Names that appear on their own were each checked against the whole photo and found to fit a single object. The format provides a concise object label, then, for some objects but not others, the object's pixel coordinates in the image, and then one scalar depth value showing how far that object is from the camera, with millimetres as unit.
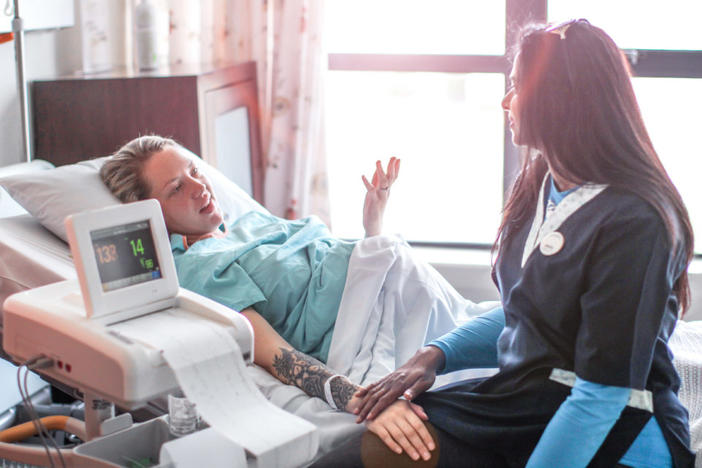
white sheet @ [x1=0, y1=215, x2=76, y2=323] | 1647
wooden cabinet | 2480
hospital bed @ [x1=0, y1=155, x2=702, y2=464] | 1555
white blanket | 1679
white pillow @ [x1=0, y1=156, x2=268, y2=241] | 1857
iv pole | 2051
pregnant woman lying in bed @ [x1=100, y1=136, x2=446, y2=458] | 1624
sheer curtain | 2918
